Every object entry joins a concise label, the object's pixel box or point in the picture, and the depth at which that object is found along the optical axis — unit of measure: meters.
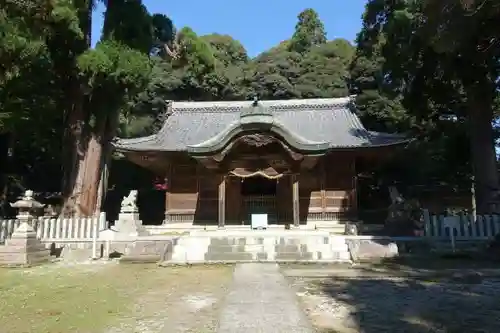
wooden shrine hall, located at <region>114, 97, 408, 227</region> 13.93
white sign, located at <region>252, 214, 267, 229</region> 13.38
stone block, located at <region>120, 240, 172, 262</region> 9.06
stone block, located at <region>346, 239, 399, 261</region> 9.15
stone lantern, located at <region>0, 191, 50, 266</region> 8.70
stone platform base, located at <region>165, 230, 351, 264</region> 9.23
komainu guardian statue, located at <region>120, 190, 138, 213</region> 12.12
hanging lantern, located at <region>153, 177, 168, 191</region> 24.63
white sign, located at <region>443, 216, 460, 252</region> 10.06
